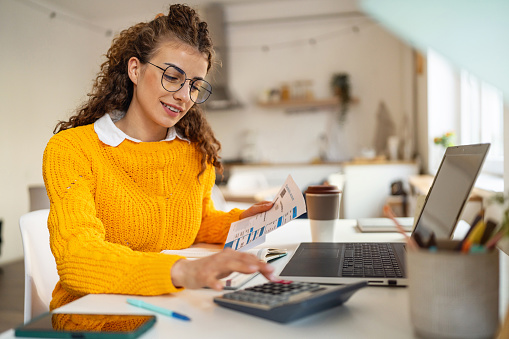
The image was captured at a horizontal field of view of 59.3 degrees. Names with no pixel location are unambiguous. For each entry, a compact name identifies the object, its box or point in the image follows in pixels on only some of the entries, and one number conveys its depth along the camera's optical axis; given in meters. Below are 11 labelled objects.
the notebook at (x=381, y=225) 1.41
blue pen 0.67
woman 1.08
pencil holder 0.51
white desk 0.61
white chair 1.20
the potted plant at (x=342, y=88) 5.73
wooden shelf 5.78
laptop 0.82
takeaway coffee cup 1.20
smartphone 0.60
